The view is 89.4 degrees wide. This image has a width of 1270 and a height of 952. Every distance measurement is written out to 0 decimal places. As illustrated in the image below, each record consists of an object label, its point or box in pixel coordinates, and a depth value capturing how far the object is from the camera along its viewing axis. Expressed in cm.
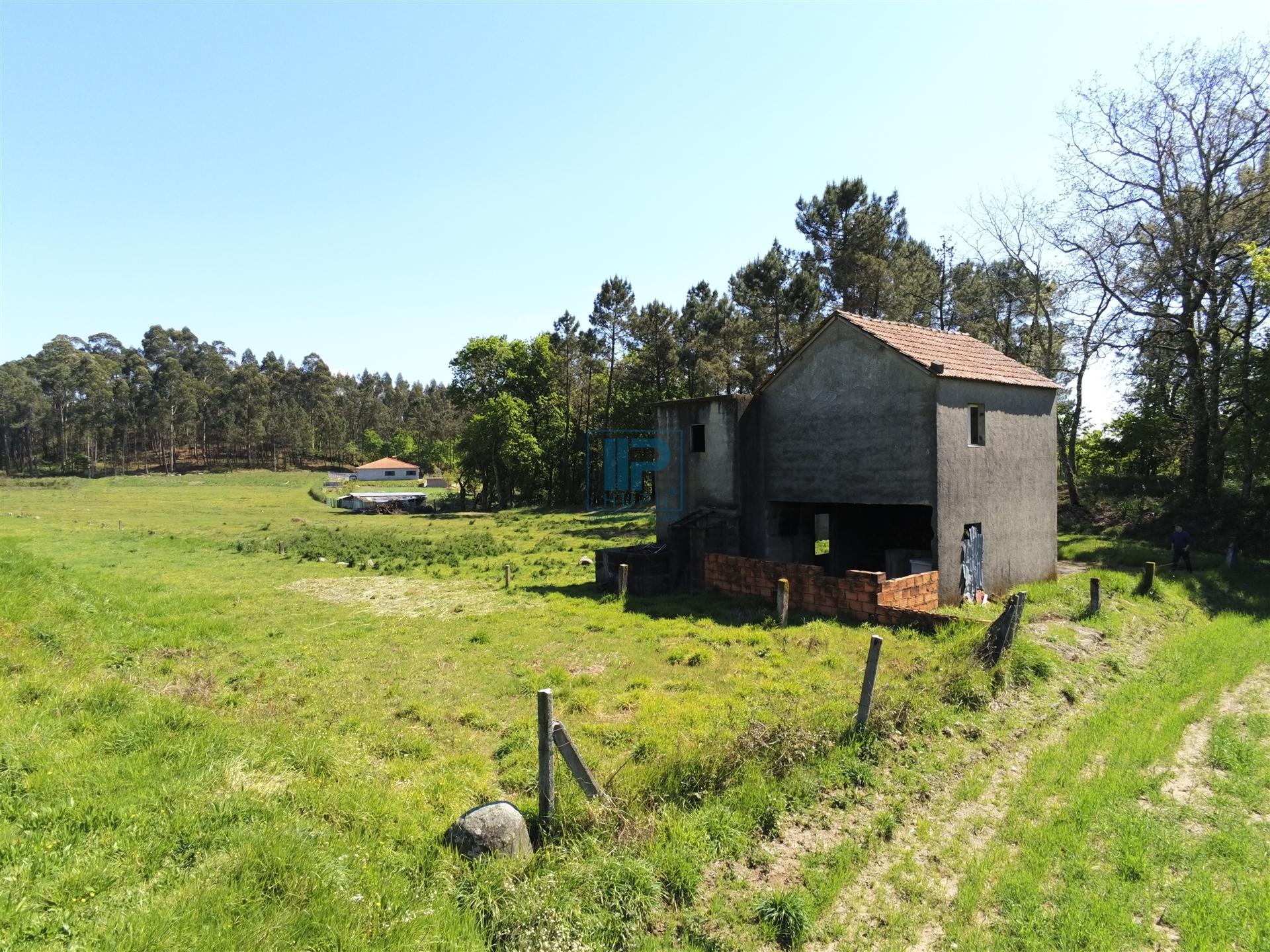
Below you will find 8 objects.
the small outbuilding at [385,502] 5581
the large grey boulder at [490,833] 557
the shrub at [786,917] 520
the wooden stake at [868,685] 756
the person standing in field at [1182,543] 2045
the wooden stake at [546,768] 579
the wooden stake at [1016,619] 1002
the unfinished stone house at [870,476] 1555
